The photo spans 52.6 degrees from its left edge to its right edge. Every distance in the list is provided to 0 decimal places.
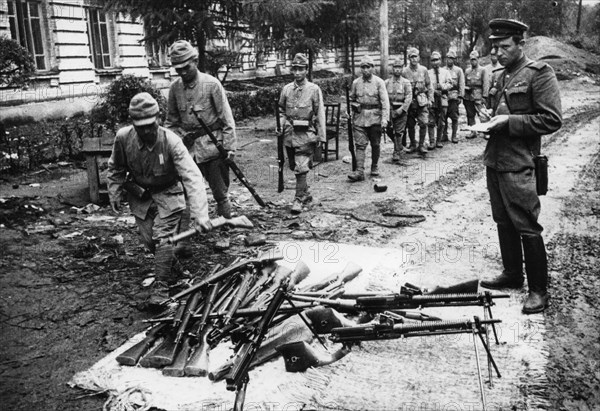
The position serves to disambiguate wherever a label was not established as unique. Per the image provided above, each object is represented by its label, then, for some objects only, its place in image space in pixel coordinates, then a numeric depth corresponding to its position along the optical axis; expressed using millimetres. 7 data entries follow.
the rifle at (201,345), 4211
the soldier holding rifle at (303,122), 9227
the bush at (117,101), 11906
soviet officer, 5168
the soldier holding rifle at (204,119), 7310
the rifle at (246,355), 3543
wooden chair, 13155
